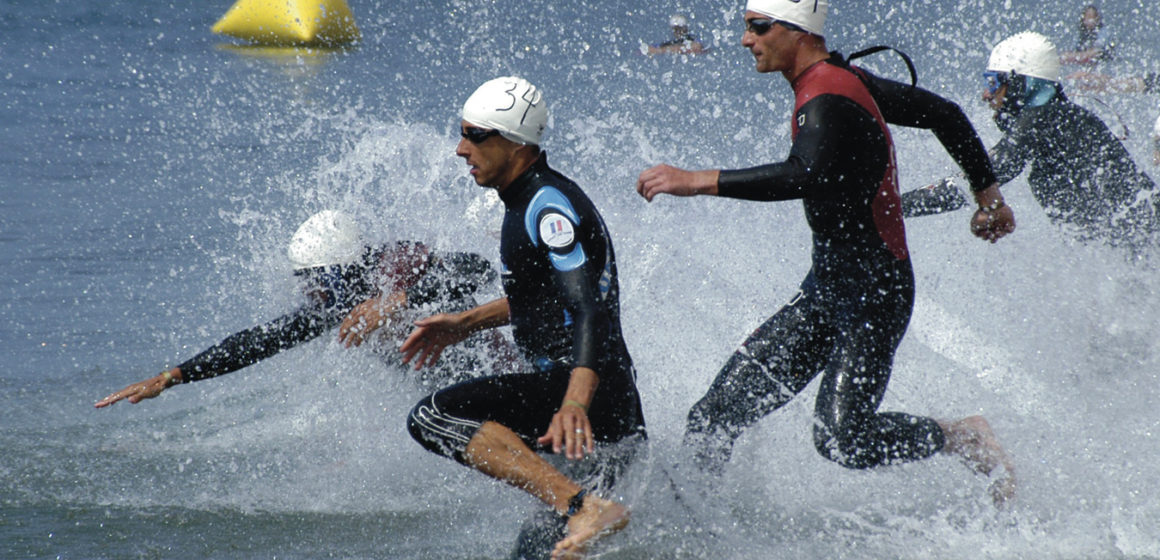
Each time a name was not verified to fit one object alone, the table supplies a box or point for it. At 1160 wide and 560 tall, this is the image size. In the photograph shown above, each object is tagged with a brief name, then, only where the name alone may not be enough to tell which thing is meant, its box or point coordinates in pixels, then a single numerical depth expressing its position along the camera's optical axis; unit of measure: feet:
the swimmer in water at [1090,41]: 112.06
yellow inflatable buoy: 160.04
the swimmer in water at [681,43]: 147.33
